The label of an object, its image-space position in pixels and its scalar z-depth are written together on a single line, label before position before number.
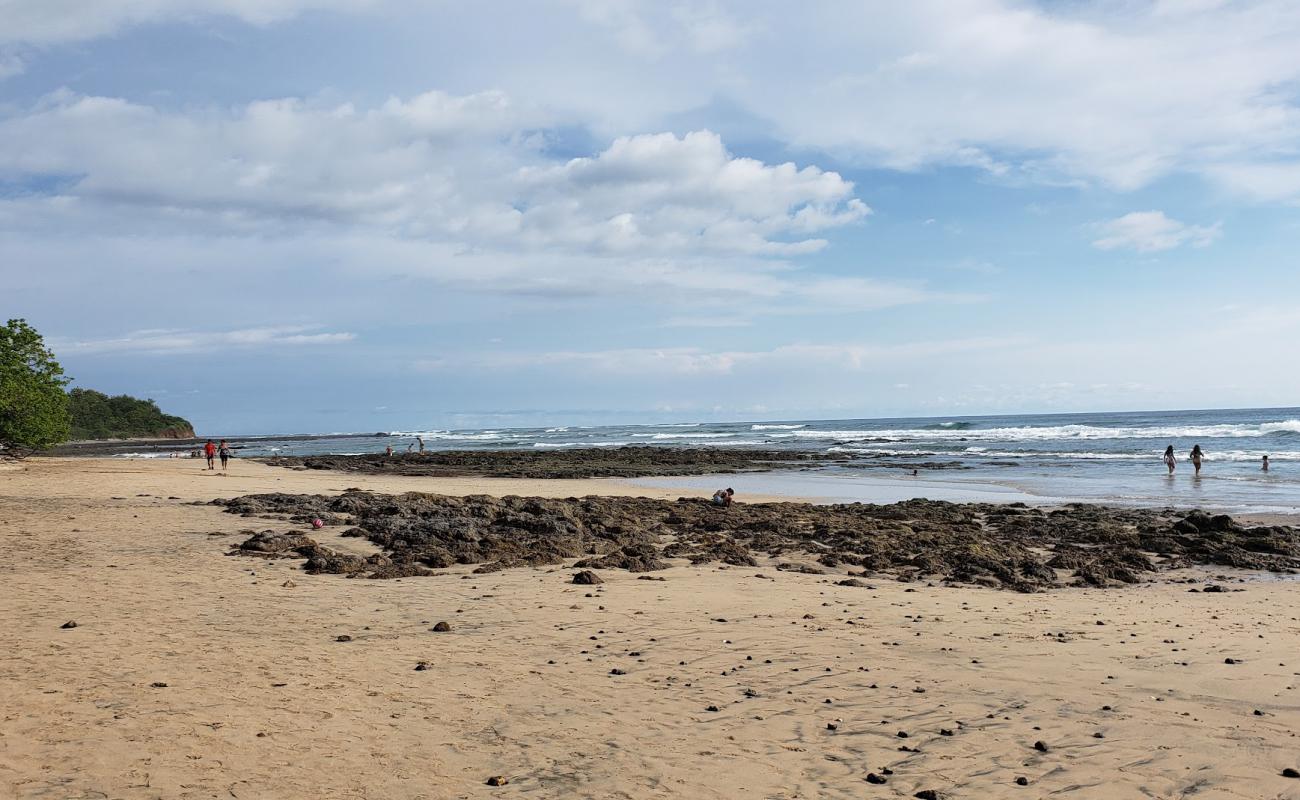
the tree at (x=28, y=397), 32.44
